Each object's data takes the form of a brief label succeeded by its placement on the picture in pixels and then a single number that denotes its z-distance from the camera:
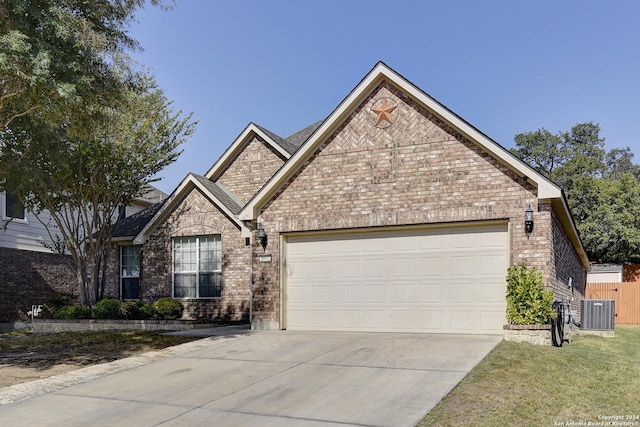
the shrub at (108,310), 18.56
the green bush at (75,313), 18.78
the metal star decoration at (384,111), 13.80
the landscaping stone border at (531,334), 11.34
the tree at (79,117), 10.43
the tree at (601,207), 34.62
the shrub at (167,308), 18.36
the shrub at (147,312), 18.45
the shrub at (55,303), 20.39
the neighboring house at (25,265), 21.05
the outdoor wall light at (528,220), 11.99
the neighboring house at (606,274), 32.59
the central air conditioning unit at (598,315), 16.52
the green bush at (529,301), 11.63
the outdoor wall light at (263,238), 14.91
